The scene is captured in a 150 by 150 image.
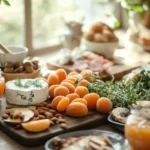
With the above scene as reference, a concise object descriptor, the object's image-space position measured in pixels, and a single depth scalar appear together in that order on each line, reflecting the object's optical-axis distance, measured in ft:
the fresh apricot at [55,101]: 4.30
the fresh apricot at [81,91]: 4.44
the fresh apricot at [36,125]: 3.84
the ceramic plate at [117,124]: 3.97
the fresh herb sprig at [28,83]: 4.47
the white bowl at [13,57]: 5.01
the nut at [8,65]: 4.98
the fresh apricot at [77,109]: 4.15
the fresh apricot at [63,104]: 4.22
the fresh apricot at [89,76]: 4.82
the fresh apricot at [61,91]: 4.44
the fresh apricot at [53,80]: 4.76
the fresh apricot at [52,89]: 4.59
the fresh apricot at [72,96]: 4.32
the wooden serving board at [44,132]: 3.78
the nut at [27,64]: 5.00
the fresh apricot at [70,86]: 4.54
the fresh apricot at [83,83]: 4.63
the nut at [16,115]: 4.03
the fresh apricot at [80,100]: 4.23
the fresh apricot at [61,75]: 4.87
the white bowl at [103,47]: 6.12
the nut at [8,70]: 4.95
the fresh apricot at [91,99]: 4.31
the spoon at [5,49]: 5.02
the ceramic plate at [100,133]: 3.60
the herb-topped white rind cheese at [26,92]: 4.38
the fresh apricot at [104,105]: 4.24
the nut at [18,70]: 4.96
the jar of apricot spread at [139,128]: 3.39
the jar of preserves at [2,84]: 4.43
